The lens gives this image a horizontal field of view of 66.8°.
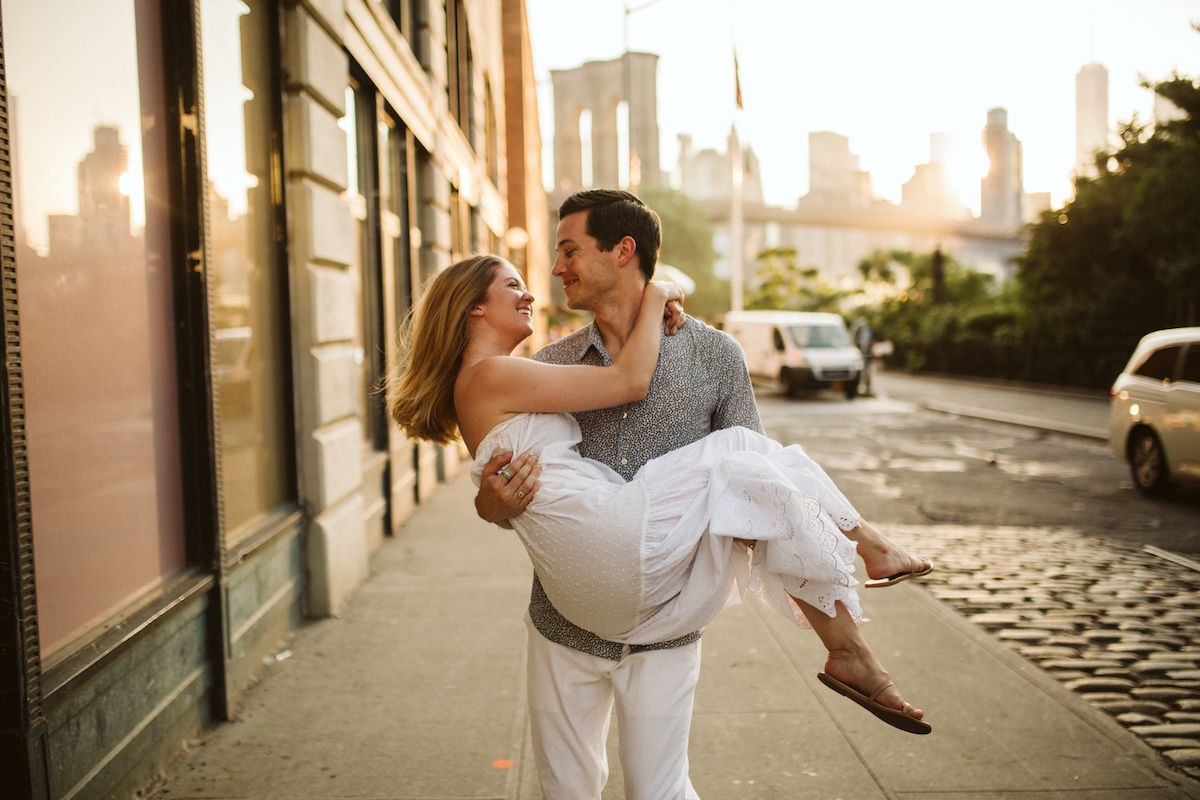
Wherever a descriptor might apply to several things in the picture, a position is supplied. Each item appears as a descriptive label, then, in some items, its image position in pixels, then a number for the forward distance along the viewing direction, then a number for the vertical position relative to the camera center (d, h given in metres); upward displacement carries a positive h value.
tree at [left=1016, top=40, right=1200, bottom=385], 18.52 +2.11
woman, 2.05 -0.38
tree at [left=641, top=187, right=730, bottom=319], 63.03 +7.46
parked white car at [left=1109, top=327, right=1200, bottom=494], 8.70 -0.70
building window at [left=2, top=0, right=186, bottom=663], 2.83 +0.20
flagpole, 29.58 +4.13
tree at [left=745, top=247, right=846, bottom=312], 49.56 +3.45
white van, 23.06 -0.07
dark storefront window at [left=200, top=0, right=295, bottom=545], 4.38 +0.50
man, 2.21 -0.26
